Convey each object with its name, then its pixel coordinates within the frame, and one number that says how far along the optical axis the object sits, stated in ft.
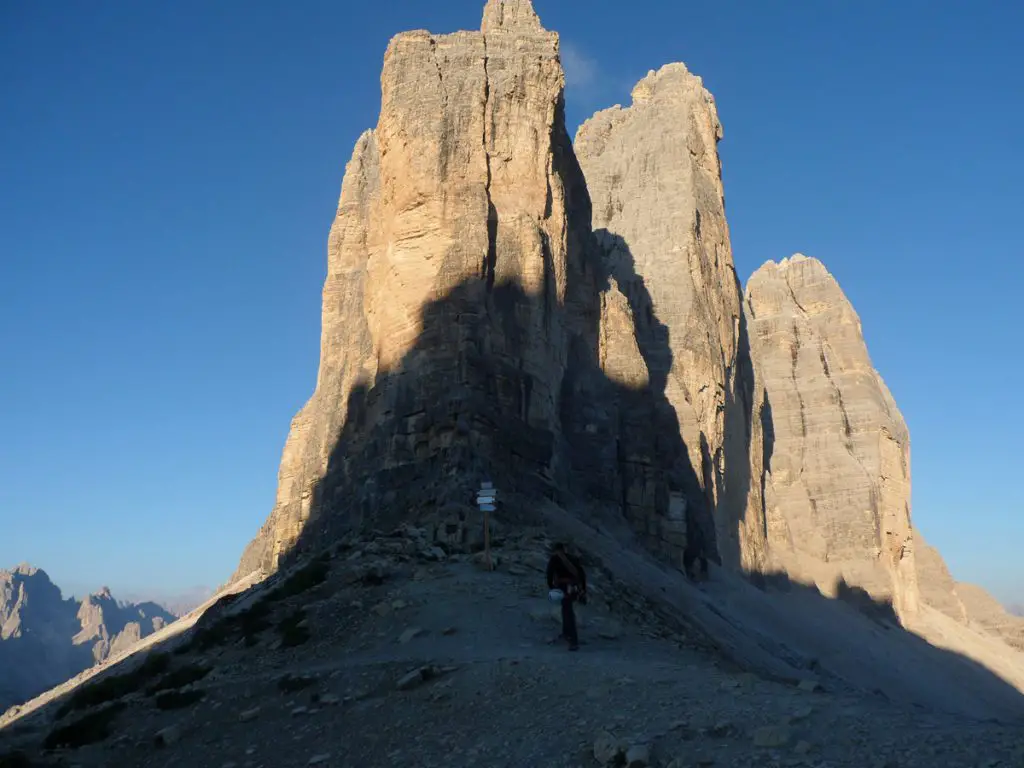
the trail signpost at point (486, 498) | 62.95
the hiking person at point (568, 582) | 52.01
